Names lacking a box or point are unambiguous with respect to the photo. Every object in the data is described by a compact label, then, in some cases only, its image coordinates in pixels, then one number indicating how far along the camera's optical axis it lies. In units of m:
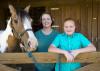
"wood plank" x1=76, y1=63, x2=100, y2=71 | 1.72
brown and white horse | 2.02
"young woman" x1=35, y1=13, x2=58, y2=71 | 2.10
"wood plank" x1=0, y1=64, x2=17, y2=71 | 1.70
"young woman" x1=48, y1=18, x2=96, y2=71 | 1.86
